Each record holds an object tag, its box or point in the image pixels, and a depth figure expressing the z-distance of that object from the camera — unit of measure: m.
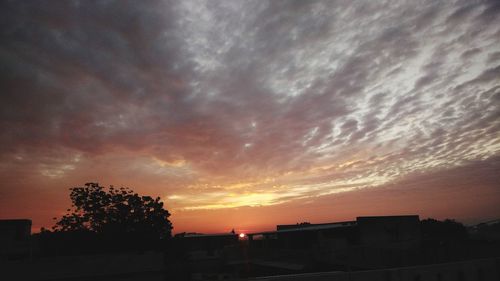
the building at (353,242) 19.98
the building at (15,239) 31.67
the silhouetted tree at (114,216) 37.19
